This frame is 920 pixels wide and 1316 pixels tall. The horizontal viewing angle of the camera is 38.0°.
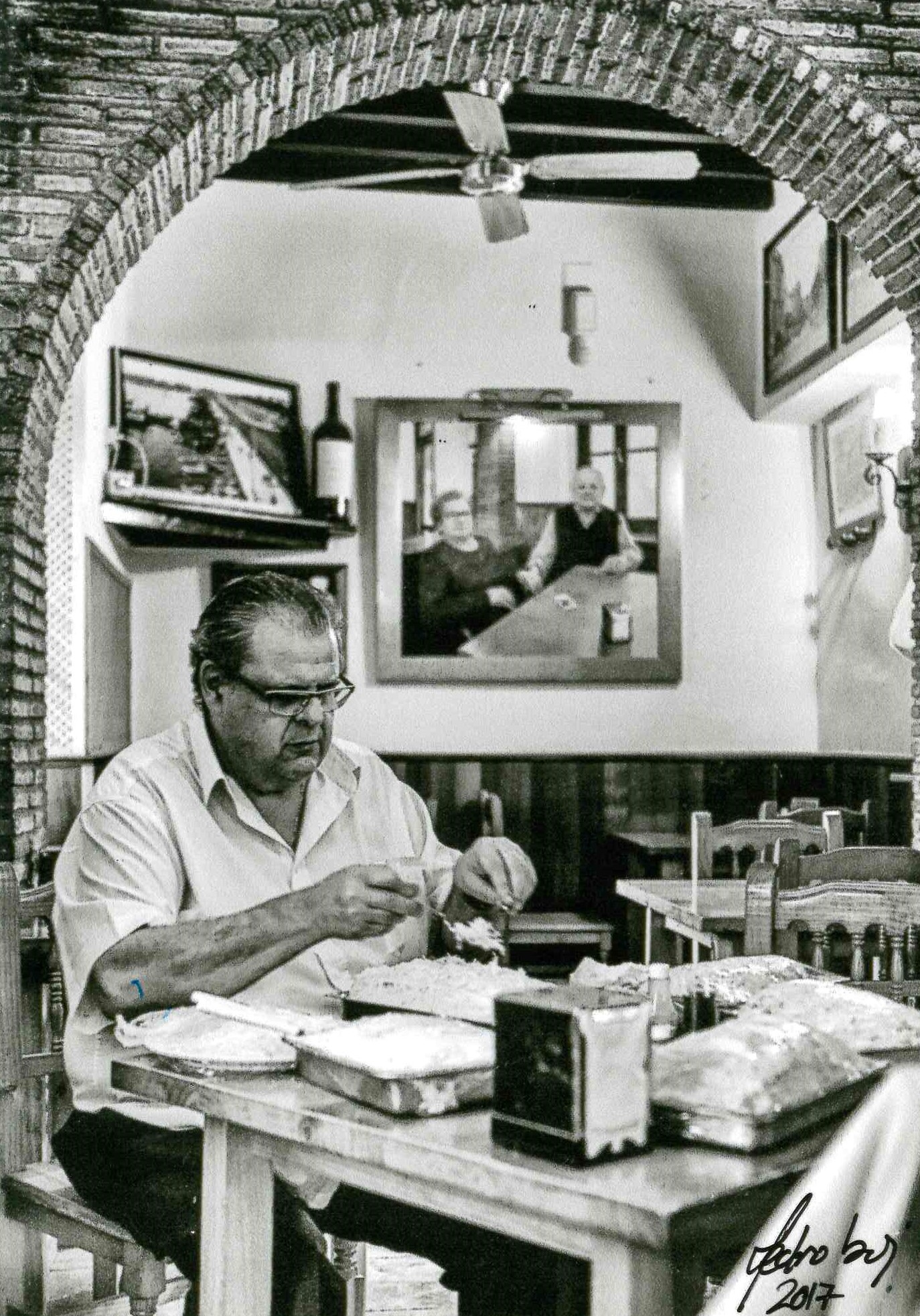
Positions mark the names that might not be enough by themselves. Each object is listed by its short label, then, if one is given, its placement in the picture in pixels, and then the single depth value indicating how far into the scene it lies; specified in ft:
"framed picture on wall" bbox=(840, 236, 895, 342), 17.43
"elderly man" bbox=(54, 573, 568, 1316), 5.82
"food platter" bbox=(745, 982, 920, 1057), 4.94
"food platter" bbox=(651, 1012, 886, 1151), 3.94
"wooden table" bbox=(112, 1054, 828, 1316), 3.49
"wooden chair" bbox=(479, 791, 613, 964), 20.27
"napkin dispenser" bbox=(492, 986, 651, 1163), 3.72
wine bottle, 22.09
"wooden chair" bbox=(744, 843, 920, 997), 7.93
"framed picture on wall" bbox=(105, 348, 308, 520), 20.34
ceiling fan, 16.39
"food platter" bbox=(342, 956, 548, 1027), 5.28
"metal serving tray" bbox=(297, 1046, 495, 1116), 4.28
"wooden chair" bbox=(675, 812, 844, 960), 15.20
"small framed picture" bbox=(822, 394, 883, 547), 20.72
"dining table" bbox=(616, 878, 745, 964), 12.05
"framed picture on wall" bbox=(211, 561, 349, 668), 22.70
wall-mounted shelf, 19.07
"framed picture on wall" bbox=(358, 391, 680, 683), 22.86
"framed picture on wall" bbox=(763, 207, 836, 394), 19.99
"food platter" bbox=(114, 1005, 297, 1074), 4.90
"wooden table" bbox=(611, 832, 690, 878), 19.38
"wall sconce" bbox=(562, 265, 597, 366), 23.43
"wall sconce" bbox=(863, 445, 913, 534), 17.65
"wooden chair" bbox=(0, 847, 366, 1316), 6.64
